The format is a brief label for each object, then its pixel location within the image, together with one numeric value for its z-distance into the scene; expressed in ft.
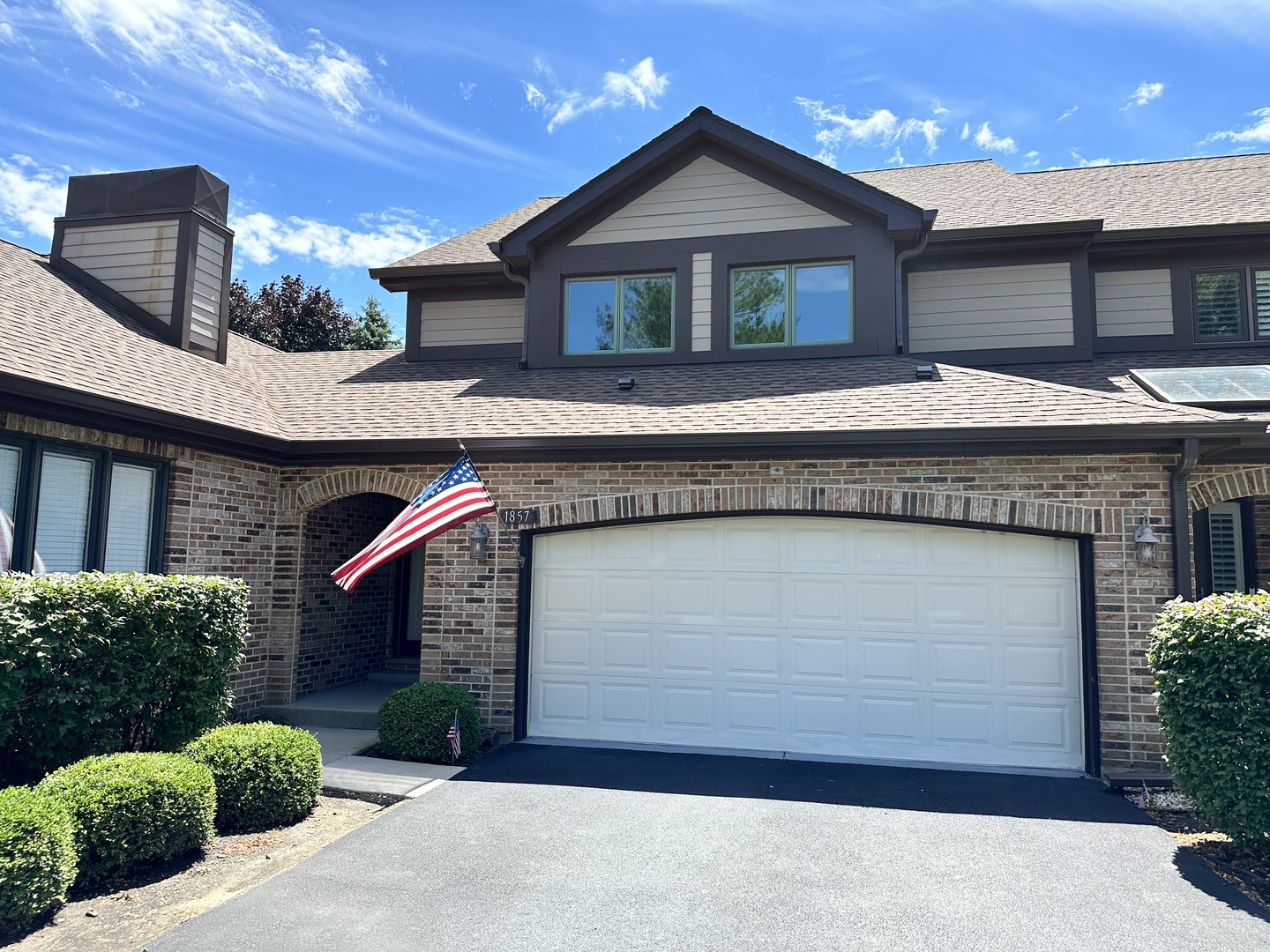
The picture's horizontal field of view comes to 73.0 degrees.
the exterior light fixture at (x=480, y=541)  30.25
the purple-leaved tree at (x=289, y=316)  94.99
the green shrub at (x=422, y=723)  26.58
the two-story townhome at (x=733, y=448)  26.58
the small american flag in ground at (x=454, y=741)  26.53
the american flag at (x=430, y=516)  23.54
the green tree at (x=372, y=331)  102.32
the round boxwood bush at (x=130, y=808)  16.89
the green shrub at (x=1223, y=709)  18.78
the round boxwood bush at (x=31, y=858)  14.56
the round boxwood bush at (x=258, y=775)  20.48
